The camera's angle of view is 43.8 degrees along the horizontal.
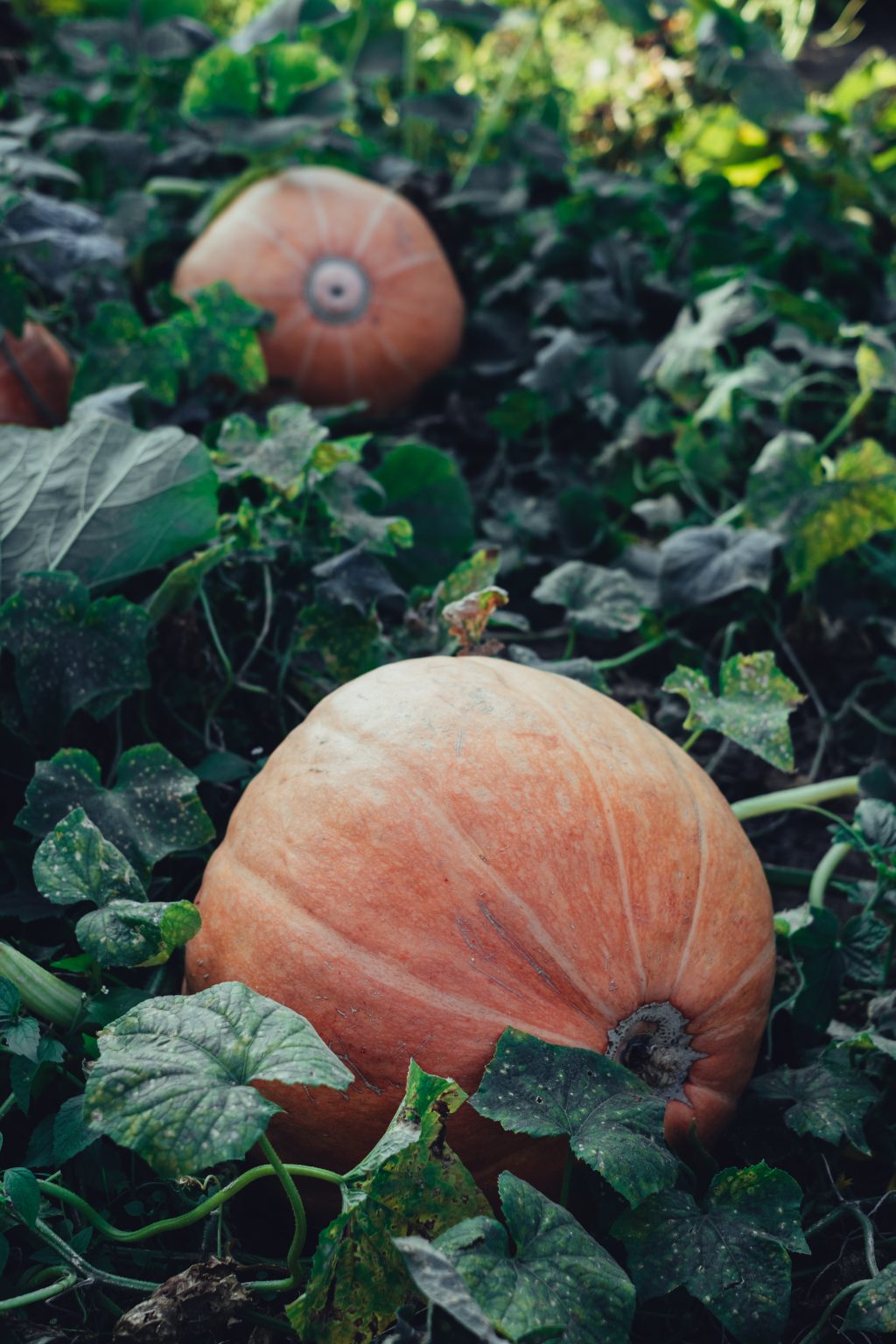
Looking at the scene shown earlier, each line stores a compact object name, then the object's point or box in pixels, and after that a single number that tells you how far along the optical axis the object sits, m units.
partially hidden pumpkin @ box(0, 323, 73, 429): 2.28
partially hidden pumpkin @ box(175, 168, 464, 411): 2.72
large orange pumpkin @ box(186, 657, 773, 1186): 1.25
